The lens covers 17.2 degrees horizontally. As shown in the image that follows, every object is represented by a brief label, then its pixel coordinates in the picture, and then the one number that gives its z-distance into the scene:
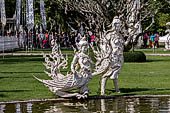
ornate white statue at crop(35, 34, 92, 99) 15.48
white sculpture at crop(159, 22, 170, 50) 51.86
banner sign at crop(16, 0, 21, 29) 60.27
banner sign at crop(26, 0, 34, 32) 52.66
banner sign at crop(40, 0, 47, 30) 58.72
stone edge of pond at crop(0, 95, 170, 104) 15.54
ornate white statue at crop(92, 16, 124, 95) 16.62
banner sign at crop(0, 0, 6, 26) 48.53
